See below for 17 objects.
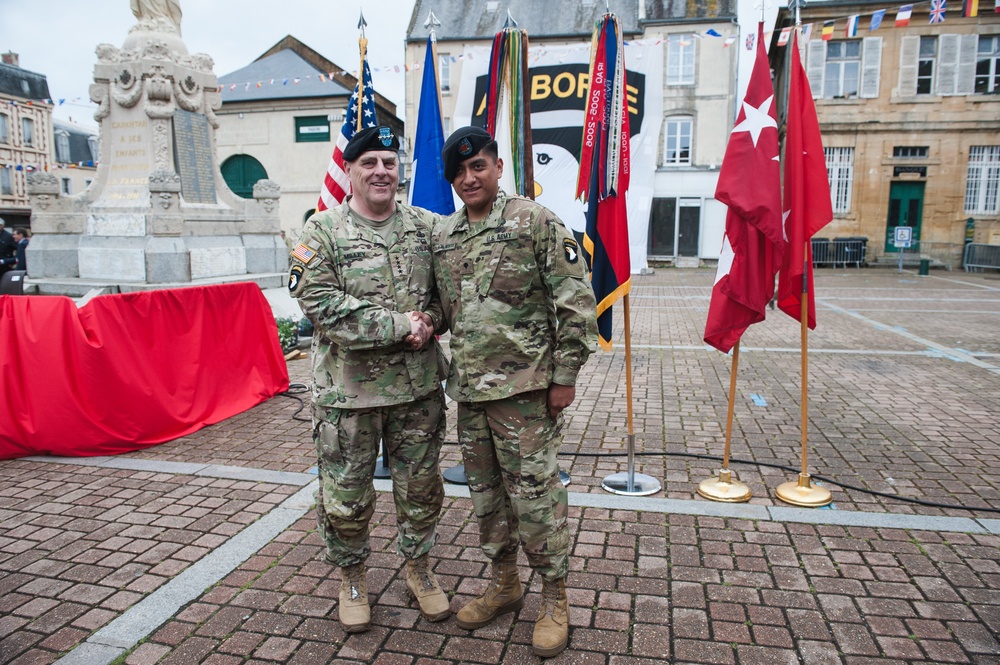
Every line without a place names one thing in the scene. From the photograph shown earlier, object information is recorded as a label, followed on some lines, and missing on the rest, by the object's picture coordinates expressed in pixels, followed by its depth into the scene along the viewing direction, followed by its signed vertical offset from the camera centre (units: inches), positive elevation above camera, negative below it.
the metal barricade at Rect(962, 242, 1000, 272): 907.4 -28.1
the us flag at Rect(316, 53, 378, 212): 192.5 +32.3
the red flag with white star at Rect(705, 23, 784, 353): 163.0 +7.5
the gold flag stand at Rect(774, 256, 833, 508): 165.8 -64.2
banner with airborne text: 200.2 +40.0
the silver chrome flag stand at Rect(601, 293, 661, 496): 175.3 -66.3
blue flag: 189.9 +17.8
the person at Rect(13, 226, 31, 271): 474.0 -13.5
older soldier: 114.7 -22.2
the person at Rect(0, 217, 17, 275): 489.1 -11.5
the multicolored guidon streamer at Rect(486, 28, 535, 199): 182.4 +35.6
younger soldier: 110.8 -18.0
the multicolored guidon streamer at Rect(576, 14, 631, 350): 167.2 +17.3
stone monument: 366.6 +25.0
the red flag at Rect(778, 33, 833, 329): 164.2 +14.3
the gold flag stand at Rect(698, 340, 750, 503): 168.7 -64.8
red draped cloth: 201.2 -43.5
